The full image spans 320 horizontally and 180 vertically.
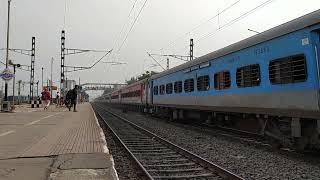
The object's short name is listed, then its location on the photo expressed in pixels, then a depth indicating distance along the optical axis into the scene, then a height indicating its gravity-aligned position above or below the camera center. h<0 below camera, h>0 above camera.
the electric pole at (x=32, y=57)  49.97 +5.93
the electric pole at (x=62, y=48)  47.84 +6.57
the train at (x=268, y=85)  10.16 +0.68
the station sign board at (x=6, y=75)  30.64 +2.36
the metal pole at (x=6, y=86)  33.09 +1.75
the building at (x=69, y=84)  73.70 +4.42
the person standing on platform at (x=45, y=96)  40.09 +1.17
